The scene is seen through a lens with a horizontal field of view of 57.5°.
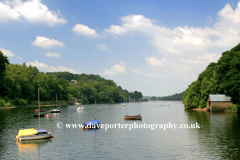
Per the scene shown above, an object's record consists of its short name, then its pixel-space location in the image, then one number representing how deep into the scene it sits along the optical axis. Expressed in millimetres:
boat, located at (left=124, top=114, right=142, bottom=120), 63134
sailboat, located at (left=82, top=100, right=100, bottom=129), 44156
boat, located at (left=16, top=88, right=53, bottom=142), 32812
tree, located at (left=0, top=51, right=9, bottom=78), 103162
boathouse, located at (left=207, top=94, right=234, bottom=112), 78312
